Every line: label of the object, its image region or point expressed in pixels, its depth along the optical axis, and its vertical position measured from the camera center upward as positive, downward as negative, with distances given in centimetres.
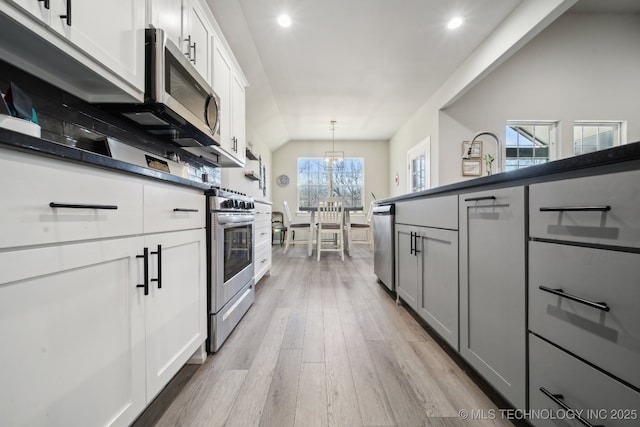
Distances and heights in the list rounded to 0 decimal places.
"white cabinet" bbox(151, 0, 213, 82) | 137 +118
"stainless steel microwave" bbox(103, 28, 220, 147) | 129 +68
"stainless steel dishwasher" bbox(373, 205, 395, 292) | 217 -29
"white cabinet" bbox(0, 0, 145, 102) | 79 +61
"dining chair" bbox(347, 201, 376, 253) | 525 -29
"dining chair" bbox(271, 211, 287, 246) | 621 -29
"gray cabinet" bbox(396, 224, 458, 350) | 123 -37
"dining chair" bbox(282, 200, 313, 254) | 513 -44
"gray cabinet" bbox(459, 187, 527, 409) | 83 -28
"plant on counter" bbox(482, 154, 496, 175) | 371 +85
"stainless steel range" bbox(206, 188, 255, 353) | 135 -30
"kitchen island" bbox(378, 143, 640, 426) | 55 -20
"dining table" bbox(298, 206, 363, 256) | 446 -14
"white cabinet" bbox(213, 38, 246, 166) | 214 +109
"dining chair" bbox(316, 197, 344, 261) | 428 -4
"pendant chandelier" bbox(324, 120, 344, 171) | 555 +133
